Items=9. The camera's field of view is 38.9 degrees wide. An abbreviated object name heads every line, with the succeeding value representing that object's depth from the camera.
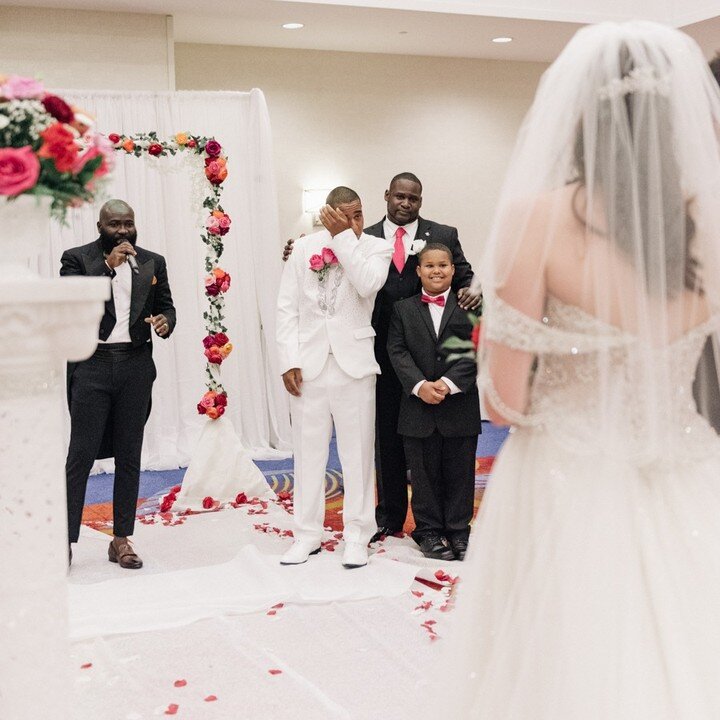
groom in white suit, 4.75
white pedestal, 1.92
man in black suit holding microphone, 4.74
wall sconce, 9.10
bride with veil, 1.88
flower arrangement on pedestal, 1.91
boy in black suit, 4.82
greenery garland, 6.07
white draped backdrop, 7.52
